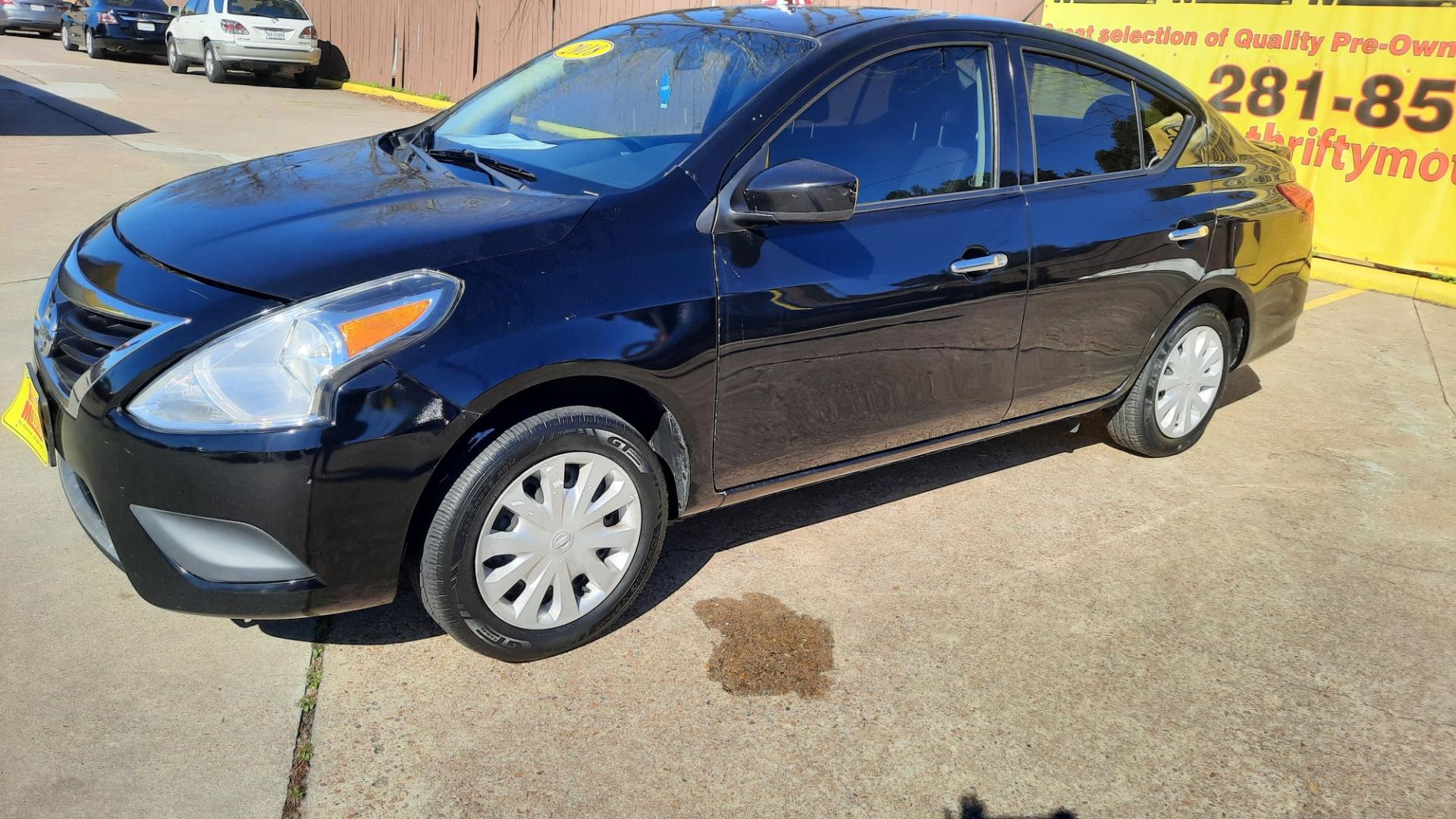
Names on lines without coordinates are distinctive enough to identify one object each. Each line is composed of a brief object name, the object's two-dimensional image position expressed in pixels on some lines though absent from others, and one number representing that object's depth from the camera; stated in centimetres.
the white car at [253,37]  1814
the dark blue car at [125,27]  2130
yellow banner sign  812
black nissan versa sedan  268
